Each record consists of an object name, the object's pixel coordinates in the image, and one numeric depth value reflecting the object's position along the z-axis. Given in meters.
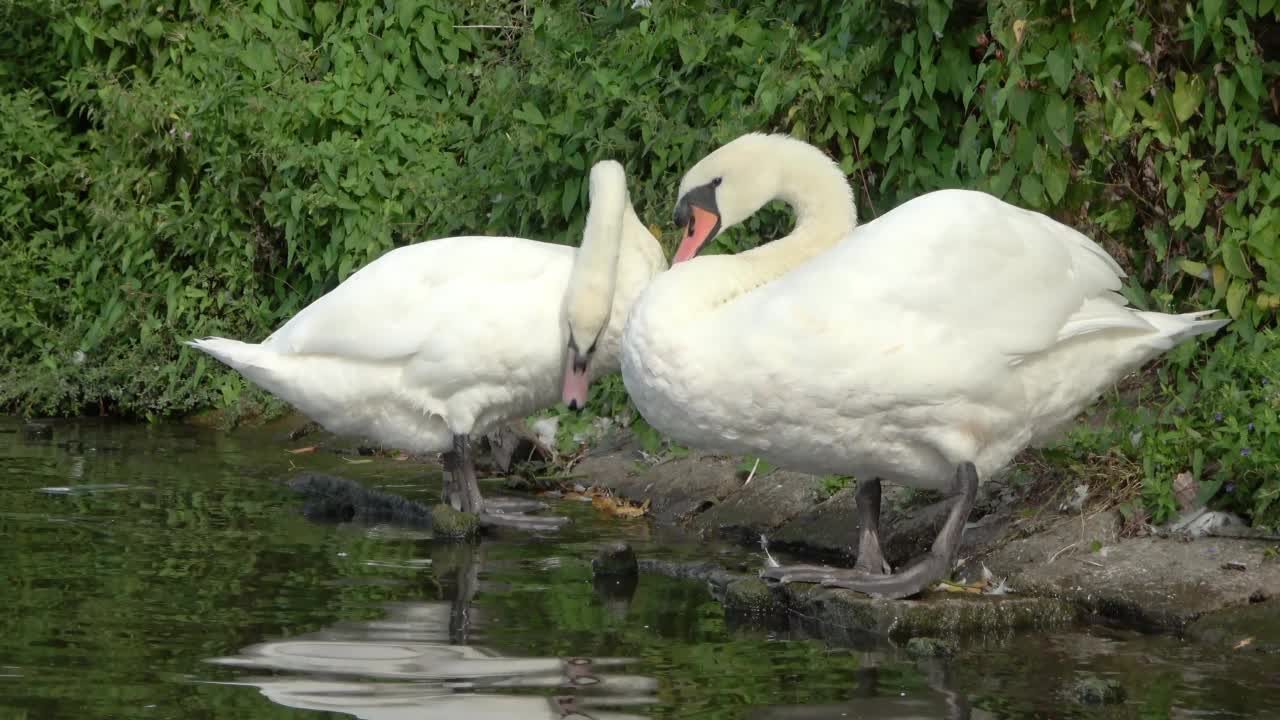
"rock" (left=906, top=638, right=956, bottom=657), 9.04
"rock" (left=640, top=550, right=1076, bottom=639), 9.56
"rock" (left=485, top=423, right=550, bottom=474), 15.67
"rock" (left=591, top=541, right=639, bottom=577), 11.01
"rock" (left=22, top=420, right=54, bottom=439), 17.58
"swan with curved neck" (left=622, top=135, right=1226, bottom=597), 9.73
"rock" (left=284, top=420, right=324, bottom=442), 17.77
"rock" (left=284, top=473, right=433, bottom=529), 13.21
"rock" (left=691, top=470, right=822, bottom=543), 12.81
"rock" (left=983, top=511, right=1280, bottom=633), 9.94
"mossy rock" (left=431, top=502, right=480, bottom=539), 12.47
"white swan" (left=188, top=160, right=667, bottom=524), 12.31
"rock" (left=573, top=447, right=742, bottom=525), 13.48
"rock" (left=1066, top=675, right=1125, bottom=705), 8.02
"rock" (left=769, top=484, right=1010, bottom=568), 11.87
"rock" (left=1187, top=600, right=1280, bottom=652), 9.31
